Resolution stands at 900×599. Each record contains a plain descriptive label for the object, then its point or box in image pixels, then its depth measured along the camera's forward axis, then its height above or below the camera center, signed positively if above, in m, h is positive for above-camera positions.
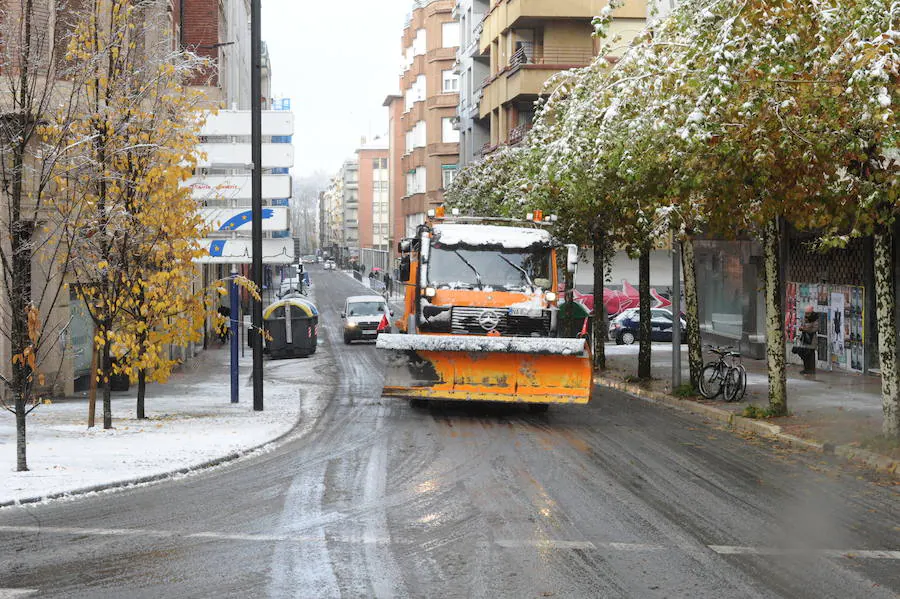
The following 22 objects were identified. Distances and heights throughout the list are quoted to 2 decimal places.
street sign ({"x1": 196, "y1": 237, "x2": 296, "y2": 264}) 20.23 +1.07
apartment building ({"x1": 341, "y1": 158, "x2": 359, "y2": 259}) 196.62 +21.86
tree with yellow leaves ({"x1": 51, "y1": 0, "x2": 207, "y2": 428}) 15.57 +1.67
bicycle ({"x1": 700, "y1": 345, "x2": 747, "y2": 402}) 20.23 -1.24
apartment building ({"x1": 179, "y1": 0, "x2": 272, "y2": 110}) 39.53 +10.61
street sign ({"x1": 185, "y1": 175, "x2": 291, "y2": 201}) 19.25 +2.13
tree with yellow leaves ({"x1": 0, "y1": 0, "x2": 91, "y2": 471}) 12.33 +1.79
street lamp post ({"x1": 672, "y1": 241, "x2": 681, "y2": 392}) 22.19 -0.15
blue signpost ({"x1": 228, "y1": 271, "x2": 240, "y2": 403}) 20.22 -0.41
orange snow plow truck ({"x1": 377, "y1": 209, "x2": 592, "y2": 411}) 17.52 -0.20
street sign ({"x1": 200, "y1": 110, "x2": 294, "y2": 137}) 19.98 +3.29
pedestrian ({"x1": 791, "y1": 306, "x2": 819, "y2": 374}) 25.53 -0.79
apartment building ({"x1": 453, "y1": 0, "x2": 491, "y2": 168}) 63.19 +13.04
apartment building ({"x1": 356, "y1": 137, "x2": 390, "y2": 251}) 172.00 +17.78
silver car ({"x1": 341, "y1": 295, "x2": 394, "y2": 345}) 41.00 -0.21
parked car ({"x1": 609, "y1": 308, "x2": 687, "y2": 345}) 39.91 -0.59
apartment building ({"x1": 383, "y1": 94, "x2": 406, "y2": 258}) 104.12 +14.58
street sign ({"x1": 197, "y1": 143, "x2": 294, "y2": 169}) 20.17 +2.74
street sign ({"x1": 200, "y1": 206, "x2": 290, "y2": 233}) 20.23 +1.62
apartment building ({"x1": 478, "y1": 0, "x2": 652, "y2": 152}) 48.66 +11.54
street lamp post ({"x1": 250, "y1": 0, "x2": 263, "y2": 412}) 19.06 +2.02
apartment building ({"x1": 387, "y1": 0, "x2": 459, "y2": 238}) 76.69 +13.94
